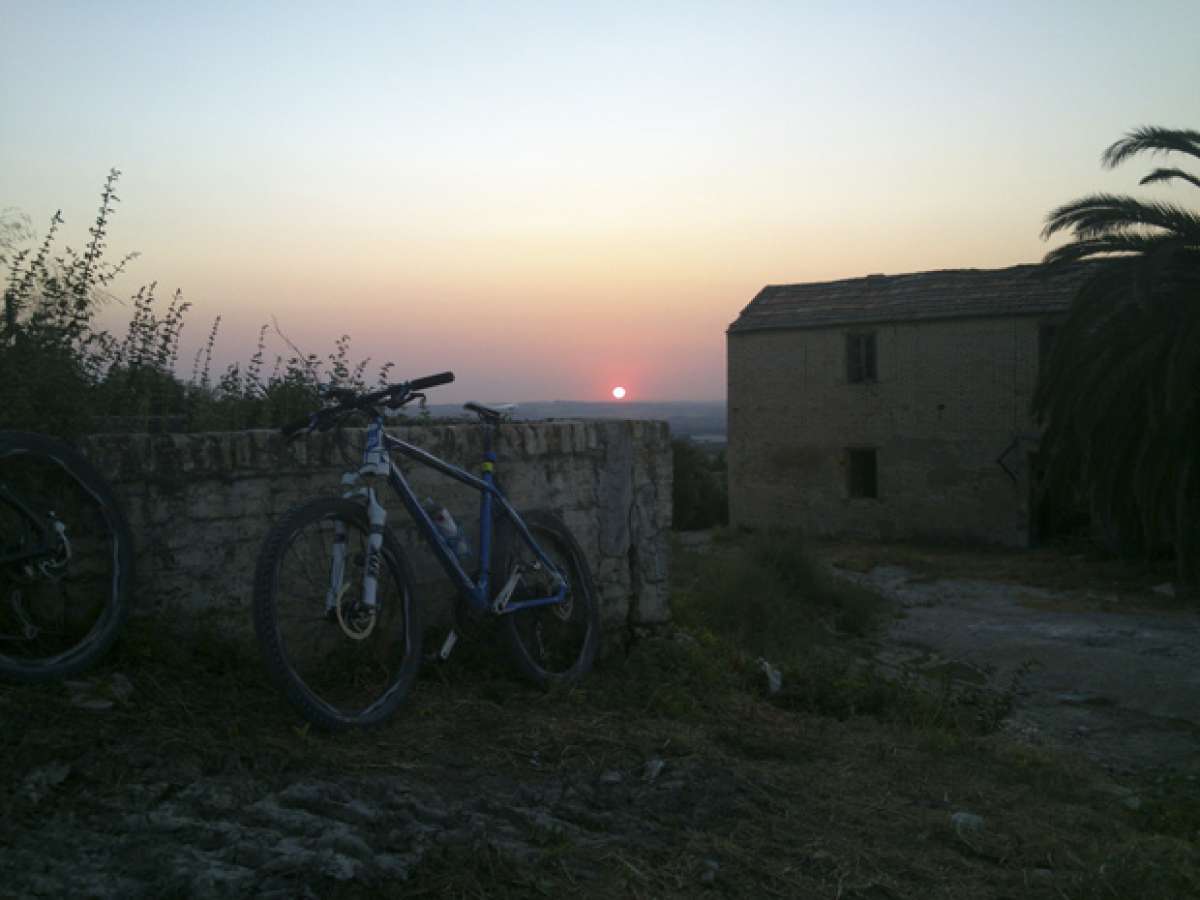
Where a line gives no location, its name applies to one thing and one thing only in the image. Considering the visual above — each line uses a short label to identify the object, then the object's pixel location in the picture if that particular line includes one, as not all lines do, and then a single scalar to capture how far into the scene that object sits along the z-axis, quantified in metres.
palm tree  12.15
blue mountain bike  3.92
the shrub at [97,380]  4.07
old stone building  20.56
